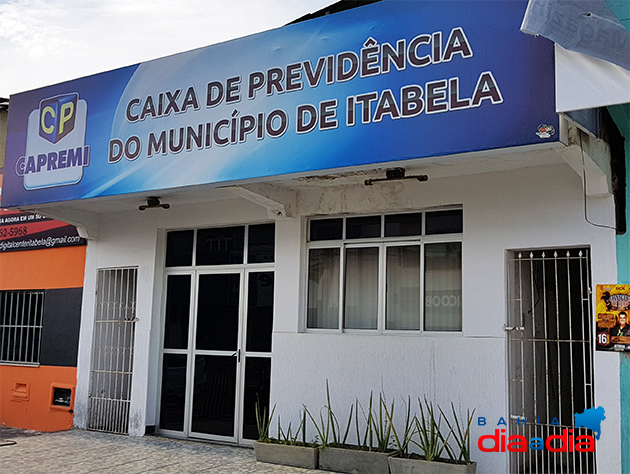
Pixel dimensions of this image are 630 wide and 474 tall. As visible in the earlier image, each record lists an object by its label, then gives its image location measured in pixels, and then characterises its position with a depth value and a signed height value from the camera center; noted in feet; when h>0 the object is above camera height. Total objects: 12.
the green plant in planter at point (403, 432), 23.58 -3.47
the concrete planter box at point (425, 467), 21.71 -4.26
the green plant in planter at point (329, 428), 25.11 -3.60
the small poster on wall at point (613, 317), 20.35 +0.67
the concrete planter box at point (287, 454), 24.70 -4.53
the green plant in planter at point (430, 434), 22.50 -3.36
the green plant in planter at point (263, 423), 26.40 -3.76
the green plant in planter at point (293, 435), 25.76 -4.03
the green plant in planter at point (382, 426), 23.91 -3.34
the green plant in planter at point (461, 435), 22.40 -3.33
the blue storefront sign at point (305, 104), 19.27 +7.66
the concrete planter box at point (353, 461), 23.41 -4.46
